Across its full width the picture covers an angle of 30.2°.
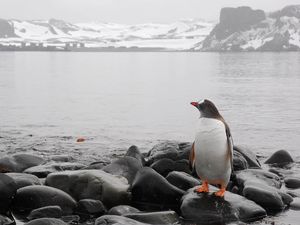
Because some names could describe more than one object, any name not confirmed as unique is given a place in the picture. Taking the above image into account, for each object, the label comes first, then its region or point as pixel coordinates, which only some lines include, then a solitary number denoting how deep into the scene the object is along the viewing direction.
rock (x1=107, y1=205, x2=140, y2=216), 9.56
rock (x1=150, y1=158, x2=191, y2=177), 12.27
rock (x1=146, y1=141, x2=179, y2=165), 13.22
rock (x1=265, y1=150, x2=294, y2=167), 14.95
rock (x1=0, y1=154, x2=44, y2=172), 12.31
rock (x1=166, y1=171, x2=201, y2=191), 11.09
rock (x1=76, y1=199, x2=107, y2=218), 9.89
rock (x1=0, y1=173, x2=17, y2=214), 9.77
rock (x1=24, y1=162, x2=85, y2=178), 11.79
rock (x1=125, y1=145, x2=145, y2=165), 13.08
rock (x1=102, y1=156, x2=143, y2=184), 11.33
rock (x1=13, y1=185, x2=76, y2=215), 9.84
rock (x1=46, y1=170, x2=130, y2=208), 10.22
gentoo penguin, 9.99
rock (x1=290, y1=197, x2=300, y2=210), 10.53
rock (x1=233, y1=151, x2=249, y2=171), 12.90
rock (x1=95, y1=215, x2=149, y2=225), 8.70
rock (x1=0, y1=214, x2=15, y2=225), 9.14
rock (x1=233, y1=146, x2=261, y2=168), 13.75
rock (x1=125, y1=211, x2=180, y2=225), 9.16
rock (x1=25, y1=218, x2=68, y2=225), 8.30
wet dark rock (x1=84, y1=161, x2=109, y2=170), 12.24
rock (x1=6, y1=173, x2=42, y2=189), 10.43
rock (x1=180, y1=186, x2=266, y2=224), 9.55
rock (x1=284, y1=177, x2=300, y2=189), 12.19
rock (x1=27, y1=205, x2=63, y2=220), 9.52
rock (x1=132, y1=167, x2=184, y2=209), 10.41
